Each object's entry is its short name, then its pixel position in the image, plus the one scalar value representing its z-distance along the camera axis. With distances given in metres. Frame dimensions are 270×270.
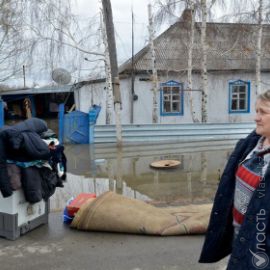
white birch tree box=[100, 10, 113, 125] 14.11
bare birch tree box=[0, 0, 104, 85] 13.44
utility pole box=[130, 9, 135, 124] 15.04
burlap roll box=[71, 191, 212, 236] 3.83
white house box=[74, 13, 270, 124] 15.70
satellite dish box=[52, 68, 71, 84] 15.98
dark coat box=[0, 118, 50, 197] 3.49
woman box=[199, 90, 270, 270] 1.64
